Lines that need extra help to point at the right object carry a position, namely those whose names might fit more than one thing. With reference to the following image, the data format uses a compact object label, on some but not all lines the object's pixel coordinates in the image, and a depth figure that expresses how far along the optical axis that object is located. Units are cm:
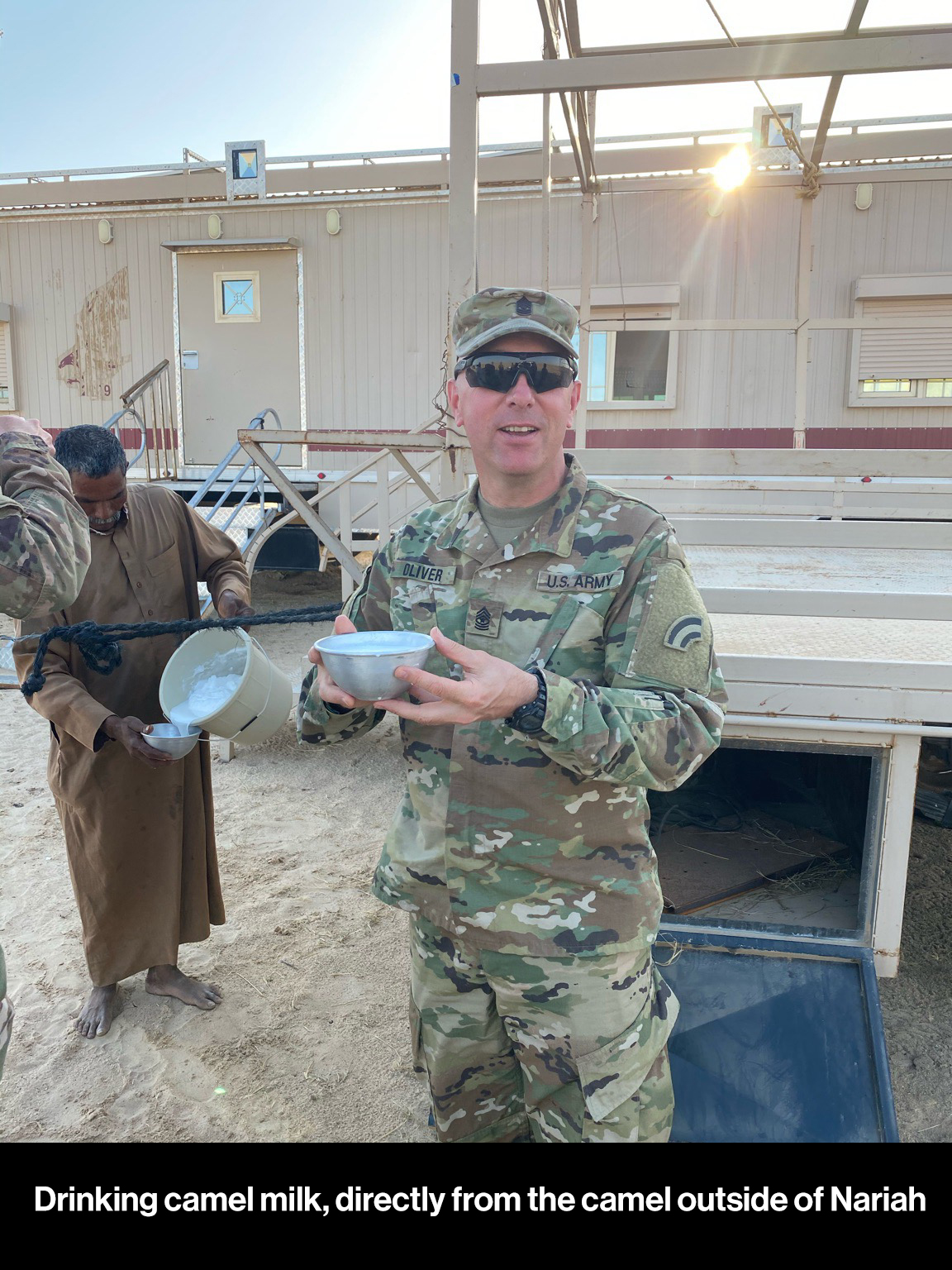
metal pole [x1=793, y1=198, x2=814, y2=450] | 576
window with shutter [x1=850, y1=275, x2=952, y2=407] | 796
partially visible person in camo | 152
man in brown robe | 248
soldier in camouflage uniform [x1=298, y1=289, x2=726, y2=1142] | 148
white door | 926
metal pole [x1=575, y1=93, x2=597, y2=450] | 538
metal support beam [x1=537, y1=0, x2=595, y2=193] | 376
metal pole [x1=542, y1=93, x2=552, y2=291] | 448
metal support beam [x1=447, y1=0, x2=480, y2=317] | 297
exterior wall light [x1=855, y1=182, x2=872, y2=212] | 789
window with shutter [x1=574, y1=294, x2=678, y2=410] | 856
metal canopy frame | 282
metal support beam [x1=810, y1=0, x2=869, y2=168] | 337
